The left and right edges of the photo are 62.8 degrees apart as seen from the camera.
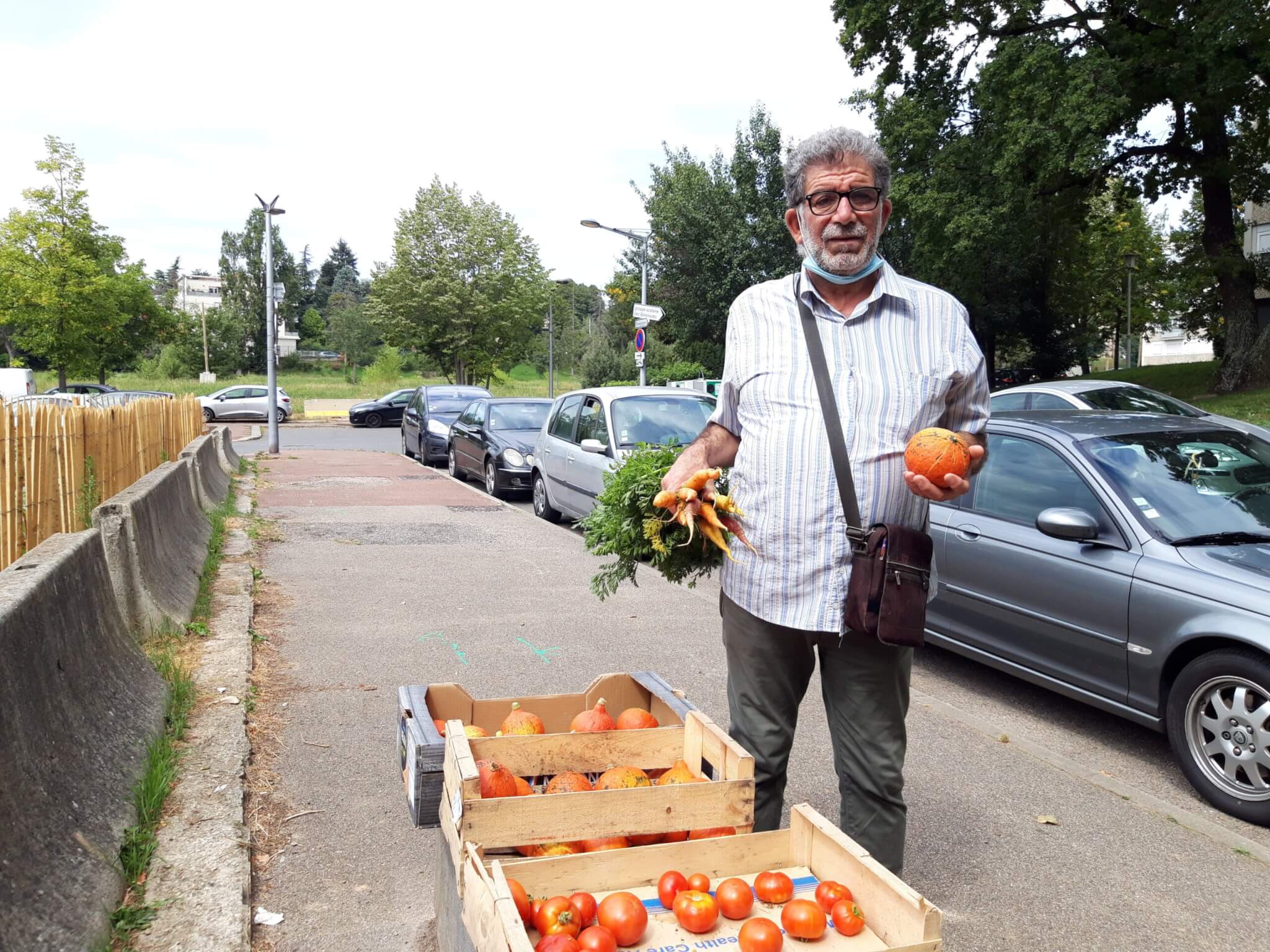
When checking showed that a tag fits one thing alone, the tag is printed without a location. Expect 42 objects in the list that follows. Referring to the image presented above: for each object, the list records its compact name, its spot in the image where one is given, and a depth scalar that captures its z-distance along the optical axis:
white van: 30.61
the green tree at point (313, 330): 106.88
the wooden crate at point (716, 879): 2.13
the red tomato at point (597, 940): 2.17
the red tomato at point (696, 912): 2.29
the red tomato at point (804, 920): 2.25
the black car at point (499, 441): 14.43
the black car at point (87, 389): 36.03
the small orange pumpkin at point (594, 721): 3.12
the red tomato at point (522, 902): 2.26
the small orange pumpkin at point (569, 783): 2.78
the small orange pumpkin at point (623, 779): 2.83
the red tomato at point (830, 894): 2.33
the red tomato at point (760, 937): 2.21
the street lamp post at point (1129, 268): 34.53
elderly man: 2.75
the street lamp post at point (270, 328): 23.27
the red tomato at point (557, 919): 2.22
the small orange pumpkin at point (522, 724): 3.13
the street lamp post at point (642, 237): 24.90
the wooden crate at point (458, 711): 2.84
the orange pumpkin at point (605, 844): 2.65
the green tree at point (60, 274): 32.84
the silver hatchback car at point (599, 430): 10.62
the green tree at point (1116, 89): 20.44
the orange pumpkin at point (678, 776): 2.86
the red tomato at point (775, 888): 2.43
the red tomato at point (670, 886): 2.40
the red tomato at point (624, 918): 2.24
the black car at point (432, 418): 19.95
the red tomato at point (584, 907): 2.28
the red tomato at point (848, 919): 2.26
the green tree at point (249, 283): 87.56
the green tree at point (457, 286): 46.53
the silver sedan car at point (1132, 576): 4.32
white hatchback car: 40.38
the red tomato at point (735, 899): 2.37
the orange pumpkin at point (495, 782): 2.67
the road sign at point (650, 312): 20.22
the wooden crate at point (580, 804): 2.51
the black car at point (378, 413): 38.00
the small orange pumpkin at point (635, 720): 3.16
